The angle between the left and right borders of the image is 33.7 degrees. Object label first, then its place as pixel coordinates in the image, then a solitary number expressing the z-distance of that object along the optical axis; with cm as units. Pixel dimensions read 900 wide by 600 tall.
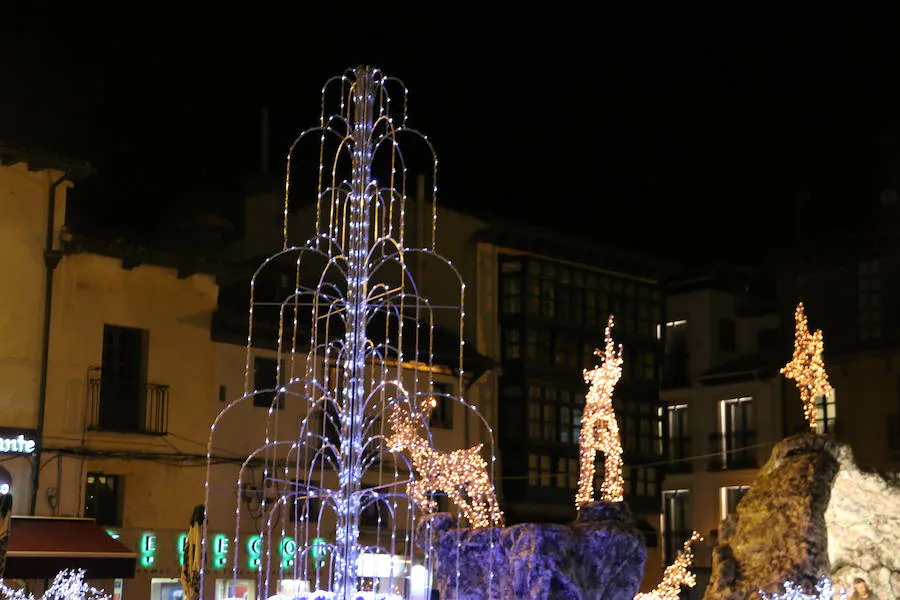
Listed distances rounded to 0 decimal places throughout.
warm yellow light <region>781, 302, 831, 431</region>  2589
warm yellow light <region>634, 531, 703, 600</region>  2701
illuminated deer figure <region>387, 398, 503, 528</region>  3134
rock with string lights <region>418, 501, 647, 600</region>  2141
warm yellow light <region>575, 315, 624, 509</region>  2845
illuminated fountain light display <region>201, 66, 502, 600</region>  3259
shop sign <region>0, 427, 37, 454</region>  3070
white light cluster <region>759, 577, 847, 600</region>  1923
